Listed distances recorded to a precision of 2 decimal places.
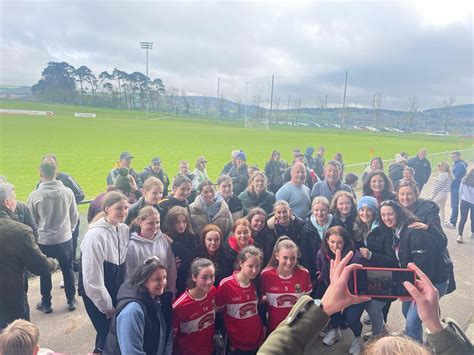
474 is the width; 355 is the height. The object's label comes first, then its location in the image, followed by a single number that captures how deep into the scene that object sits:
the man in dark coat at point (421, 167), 10.76
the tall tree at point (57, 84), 94.31
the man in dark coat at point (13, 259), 3.14
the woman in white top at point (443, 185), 8.19
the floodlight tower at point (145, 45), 69.19
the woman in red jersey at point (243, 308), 3.32
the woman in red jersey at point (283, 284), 3.50
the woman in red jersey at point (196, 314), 3.10
